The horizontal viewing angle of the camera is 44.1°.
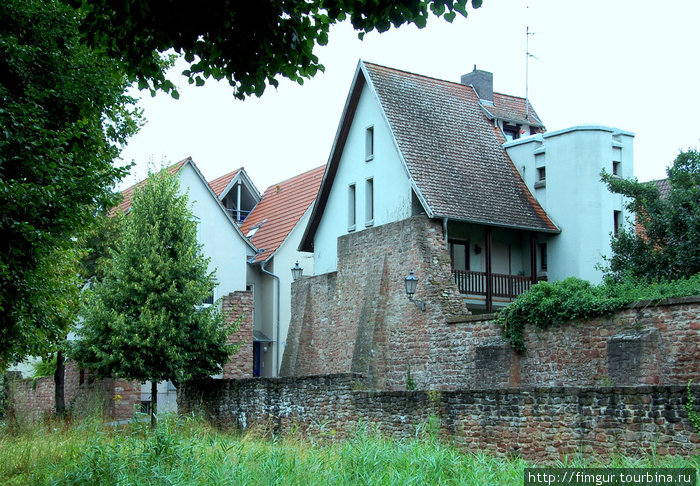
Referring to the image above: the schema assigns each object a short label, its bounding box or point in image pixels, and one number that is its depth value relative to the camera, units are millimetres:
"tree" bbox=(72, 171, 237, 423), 23719
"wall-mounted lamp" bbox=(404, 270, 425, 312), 23297
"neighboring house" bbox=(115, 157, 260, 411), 35062
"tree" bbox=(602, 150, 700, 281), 22016
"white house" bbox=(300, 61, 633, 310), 26453
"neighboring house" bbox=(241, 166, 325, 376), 36969
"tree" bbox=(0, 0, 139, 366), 13461
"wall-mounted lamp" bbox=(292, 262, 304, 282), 30031
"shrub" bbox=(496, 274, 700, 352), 18016
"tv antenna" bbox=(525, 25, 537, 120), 31584
